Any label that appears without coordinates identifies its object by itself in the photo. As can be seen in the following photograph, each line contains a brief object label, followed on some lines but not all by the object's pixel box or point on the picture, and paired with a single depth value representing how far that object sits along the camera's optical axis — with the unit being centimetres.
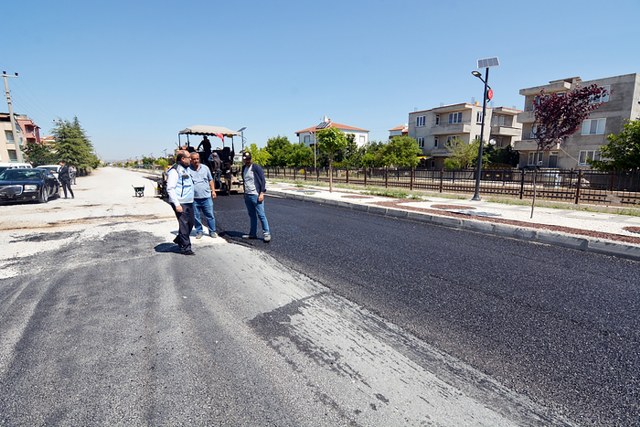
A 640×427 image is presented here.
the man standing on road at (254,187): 621
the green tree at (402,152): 3666
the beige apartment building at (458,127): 4028
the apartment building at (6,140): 4588
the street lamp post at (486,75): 1206
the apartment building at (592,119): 2489
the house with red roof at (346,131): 7362
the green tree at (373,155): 3995
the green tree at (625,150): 1612
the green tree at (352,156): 4747
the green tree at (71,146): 4250
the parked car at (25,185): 1158
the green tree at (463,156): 3247
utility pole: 2494
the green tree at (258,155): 4161
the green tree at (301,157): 5162
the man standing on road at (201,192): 580
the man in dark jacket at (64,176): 1405
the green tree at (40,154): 4400
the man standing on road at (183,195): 512
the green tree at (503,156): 3659
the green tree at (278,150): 5338
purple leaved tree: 1280
